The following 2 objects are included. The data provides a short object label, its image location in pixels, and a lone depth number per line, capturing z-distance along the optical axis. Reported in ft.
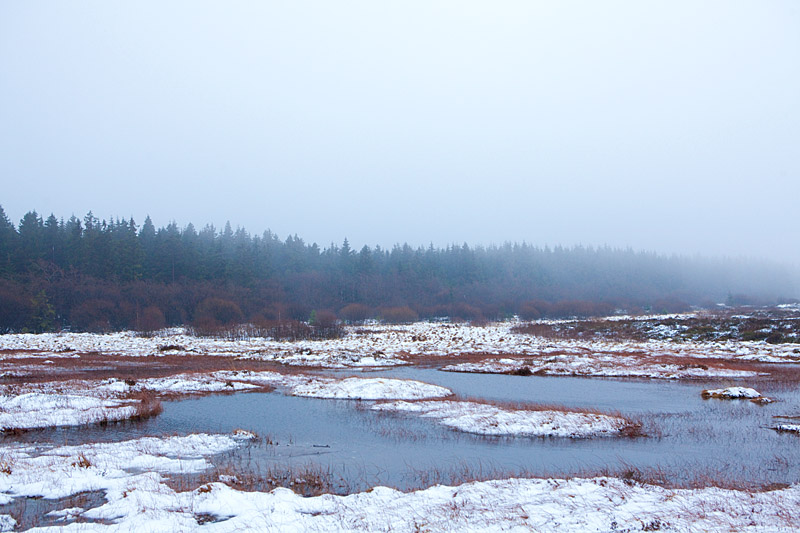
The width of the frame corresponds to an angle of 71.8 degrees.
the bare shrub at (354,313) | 355.36
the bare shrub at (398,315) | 364.99
